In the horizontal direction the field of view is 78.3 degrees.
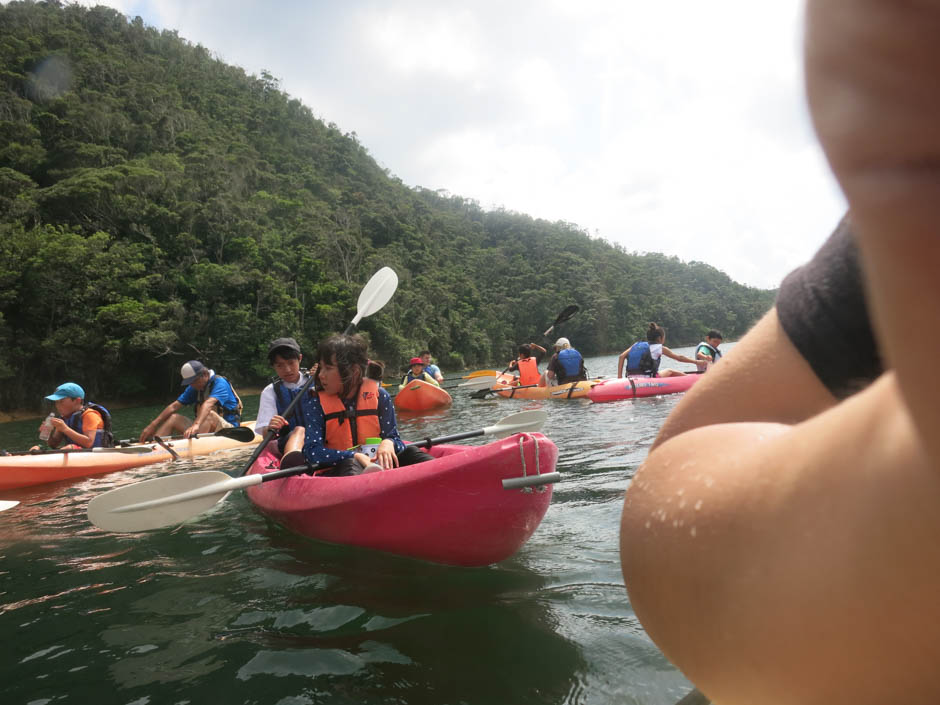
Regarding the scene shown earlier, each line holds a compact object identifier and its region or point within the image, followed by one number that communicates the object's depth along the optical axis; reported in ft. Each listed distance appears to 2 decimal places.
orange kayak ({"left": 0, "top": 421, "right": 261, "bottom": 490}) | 19.84
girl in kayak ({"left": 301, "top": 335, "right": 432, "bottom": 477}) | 13.07
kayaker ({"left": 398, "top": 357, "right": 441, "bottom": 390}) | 40.42
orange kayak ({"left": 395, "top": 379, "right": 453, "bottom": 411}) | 37.58
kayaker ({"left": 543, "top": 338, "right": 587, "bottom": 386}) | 35.35
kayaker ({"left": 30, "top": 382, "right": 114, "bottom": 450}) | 23.03
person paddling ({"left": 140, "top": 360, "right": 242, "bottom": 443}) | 26.68
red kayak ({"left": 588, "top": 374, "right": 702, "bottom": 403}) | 30.32
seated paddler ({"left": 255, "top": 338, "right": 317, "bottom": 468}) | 17.40
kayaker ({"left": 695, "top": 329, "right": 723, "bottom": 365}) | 31.04
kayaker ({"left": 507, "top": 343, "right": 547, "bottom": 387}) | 38.96
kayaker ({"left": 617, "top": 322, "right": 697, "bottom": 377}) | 33.50
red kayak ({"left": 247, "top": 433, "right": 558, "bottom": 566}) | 8.36
